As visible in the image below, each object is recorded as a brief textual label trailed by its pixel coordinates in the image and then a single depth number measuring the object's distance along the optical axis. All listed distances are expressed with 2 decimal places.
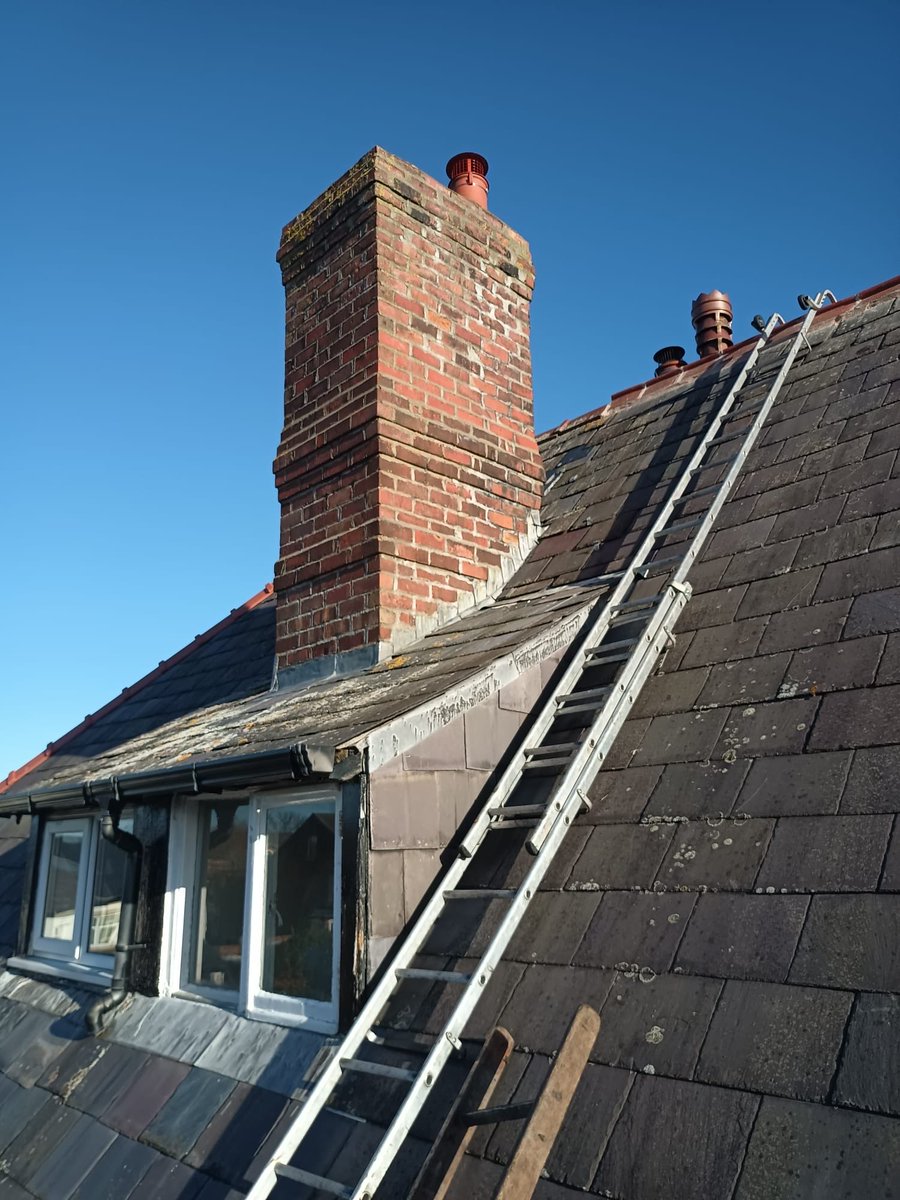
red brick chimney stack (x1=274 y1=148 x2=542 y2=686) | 5.88
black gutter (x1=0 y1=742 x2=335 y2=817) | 3.56
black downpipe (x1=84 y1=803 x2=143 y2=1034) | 4.78
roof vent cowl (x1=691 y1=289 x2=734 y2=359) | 9.41
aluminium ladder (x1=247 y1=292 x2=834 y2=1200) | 2.75
